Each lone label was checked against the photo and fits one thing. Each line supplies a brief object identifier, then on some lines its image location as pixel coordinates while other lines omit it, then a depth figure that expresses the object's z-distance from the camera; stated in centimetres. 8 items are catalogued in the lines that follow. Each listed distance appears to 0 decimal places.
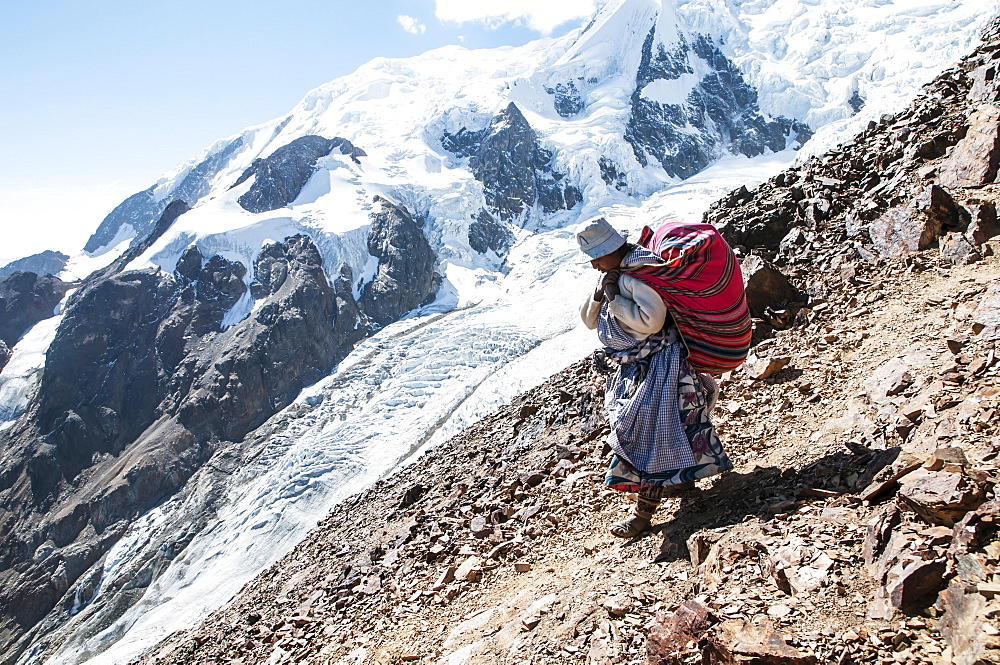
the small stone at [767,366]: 496
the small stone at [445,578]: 448
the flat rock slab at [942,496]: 225
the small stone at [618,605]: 263
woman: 323
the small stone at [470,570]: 433
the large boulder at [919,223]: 537
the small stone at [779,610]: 221
